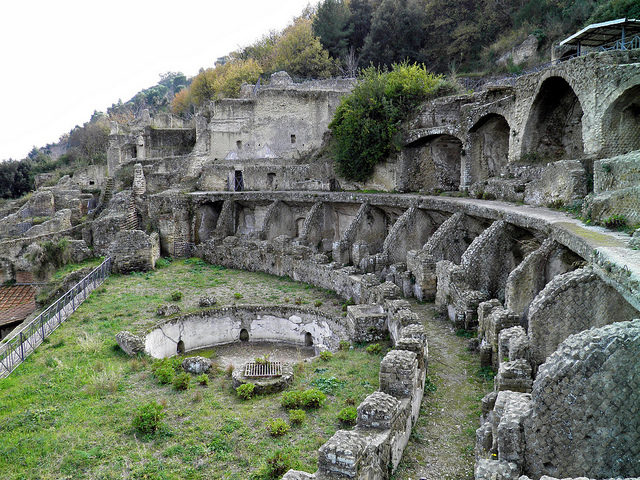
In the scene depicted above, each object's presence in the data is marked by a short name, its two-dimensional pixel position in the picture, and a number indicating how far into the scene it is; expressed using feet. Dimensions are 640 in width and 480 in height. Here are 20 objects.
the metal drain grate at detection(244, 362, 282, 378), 36.63
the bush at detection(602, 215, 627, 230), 35.17
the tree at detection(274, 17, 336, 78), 139.33
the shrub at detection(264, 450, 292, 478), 24.86
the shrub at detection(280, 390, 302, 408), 31.78
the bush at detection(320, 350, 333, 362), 40.09
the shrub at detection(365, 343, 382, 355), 40.75
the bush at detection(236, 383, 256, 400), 33.73
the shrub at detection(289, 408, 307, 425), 29.70
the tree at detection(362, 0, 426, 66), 128.57
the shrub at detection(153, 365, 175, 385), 36.50
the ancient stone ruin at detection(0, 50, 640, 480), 19.38
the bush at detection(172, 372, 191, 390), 35.35
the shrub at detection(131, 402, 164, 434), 29.43
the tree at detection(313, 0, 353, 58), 143.64
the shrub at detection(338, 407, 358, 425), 29.32
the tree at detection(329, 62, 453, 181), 79.10
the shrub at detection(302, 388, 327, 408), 31.63
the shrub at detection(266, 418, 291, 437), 28.53
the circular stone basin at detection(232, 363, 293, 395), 34.63
